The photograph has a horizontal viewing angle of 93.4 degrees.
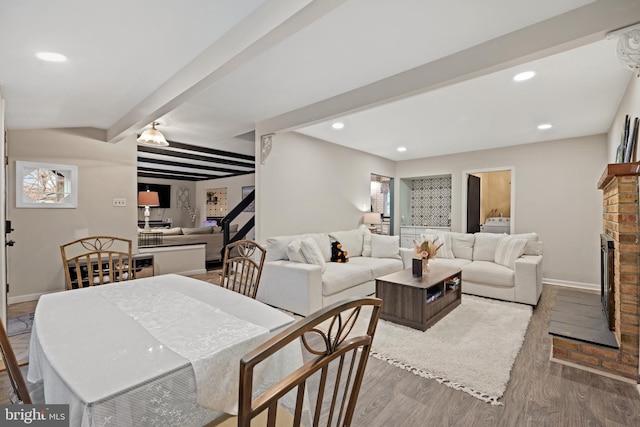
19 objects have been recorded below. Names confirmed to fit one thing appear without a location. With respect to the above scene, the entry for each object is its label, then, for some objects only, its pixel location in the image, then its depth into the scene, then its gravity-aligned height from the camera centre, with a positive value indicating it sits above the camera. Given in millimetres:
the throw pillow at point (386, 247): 4727 -568
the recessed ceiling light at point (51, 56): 1944 +1016
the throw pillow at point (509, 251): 4031 -527
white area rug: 2088 -1153
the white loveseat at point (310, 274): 3330 -759
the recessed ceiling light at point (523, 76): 2688 +1240
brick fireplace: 2025 -458
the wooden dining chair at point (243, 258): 2067 -332
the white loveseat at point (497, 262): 3732 -717
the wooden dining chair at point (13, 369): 860 -459
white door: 2469 -137
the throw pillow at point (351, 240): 4648 -456
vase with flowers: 3428 -461
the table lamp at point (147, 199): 5726 +226
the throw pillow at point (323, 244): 4297 -467
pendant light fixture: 3795 +924
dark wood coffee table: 2964 -898
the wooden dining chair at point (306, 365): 576 -347
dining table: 808 -459
